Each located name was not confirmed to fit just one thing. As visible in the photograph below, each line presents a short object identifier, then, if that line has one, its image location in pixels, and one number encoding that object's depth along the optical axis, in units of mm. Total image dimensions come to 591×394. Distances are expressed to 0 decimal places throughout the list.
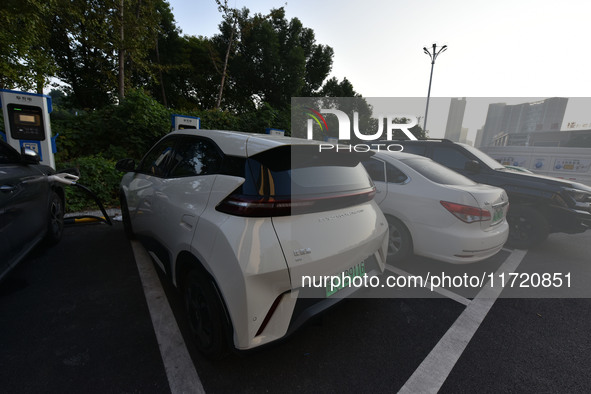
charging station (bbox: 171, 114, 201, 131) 6672
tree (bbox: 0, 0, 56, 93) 8766
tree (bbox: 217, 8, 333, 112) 23266
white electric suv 1562
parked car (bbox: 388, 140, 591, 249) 4121
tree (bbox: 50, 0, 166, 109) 9891
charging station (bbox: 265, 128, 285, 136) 9062
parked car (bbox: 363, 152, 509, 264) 3010
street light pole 18256
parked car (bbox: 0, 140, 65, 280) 2281
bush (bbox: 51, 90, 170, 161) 7238
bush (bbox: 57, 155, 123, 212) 5305
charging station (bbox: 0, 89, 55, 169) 4605
